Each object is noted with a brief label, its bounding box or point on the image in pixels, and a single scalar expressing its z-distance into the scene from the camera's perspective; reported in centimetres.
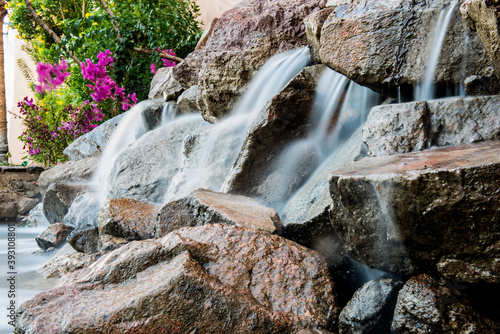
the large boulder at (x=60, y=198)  546
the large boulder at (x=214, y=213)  255
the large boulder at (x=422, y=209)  164
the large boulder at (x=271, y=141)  341
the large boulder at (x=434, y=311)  170
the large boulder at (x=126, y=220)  331
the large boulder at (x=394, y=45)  278
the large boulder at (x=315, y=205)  245
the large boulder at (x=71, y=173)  642
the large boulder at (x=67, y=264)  331
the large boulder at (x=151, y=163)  482
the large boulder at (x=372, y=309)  188
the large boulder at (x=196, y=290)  176
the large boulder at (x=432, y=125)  231
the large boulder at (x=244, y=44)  479
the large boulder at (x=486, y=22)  191
